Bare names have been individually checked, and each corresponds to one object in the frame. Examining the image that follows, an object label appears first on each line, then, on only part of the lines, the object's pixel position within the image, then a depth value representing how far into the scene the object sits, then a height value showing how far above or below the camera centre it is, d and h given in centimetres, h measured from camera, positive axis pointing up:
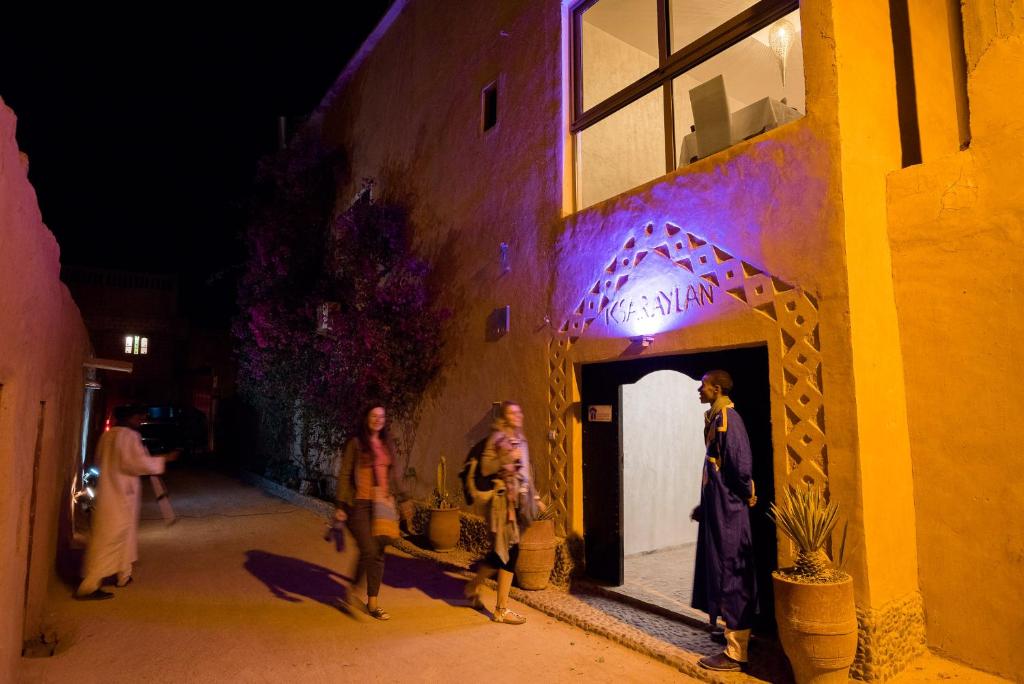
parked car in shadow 2130 -47
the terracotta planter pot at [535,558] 657 -145
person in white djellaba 631 -91
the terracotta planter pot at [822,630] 404 -135
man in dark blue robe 469 -89
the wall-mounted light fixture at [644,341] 612 +76
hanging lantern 703 +437
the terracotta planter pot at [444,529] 852 -149
